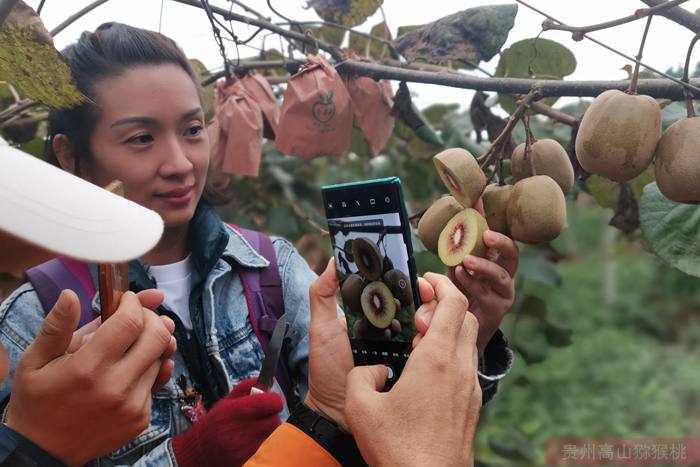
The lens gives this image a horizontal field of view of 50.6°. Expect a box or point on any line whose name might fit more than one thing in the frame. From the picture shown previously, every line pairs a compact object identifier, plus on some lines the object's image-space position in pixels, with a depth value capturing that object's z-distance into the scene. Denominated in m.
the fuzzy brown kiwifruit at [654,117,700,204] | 0.90
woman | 1.17
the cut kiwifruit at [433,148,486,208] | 0.99
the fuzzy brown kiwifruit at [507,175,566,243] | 0.97
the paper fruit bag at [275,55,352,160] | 1.40
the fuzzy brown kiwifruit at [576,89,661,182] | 0.93
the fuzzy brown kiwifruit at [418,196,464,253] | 1.06
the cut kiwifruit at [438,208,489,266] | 0.99
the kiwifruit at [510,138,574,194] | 1.07
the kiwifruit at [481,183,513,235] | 1.03
